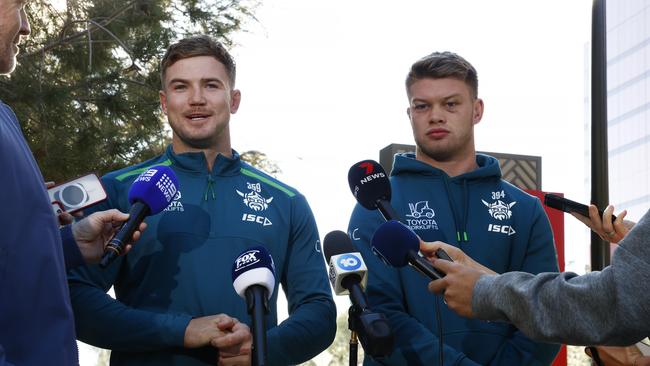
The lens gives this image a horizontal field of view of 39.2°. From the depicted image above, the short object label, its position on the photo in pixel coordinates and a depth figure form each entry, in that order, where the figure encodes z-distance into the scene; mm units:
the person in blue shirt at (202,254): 3922
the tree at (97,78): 10258
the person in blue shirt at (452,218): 4367
